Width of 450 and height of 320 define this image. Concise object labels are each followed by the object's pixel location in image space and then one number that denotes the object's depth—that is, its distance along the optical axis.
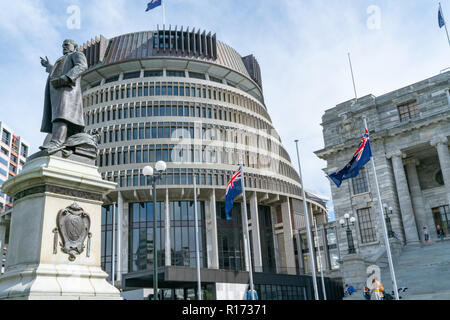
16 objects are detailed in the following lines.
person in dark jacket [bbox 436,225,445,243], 39.62
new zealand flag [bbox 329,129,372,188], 23.34
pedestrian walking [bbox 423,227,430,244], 40.56
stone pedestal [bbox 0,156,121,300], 9.46
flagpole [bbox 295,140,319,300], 29.28
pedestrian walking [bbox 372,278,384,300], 20.88
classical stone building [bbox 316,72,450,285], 42.16
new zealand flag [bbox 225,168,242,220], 28.58
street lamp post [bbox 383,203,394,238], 40.44
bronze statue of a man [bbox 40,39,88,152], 11.95
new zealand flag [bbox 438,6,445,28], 44.11
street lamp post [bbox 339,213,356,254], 36.06
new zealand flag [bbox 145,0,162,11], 59.72
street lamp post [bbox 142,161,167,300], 18.41
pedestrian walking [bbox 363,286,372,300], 24.82
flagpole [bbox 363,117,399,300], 20.63
